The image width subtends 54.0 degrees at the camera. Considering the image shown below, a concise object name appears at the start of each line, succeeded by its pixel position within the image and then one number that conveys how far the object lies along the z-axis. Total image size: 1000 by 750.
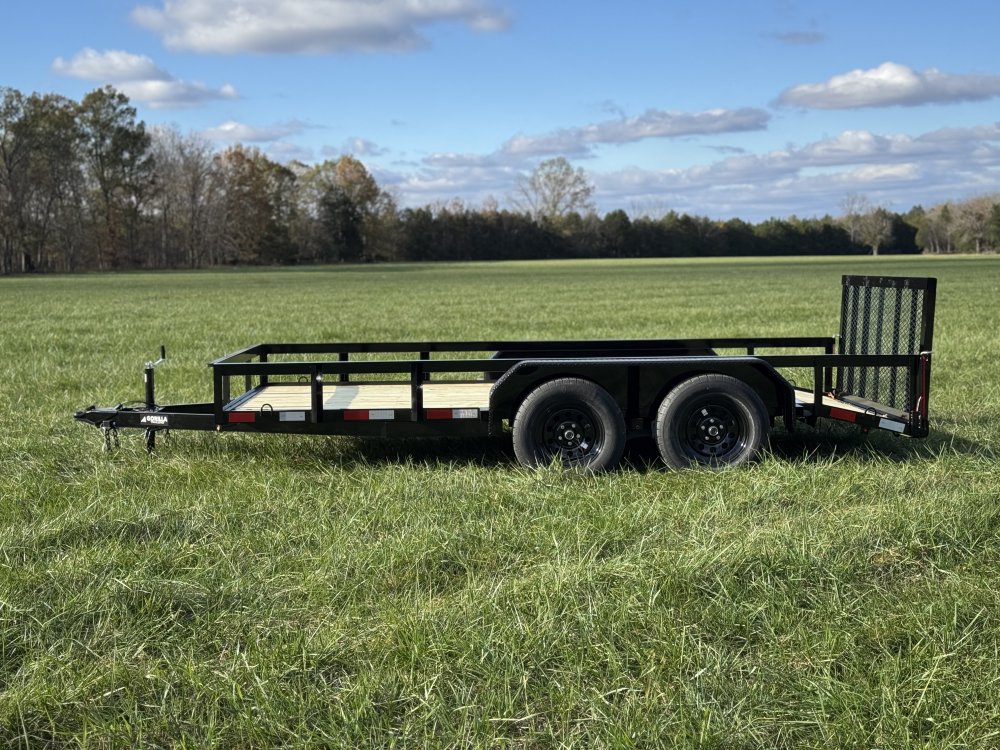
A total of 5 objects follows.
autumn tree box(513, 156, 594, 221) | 132.50
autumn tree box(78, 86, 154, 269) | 87.19
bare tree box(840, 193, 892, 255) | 141.25
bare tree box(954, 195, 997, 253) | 135.25
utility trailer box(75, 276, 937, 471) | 6.33
